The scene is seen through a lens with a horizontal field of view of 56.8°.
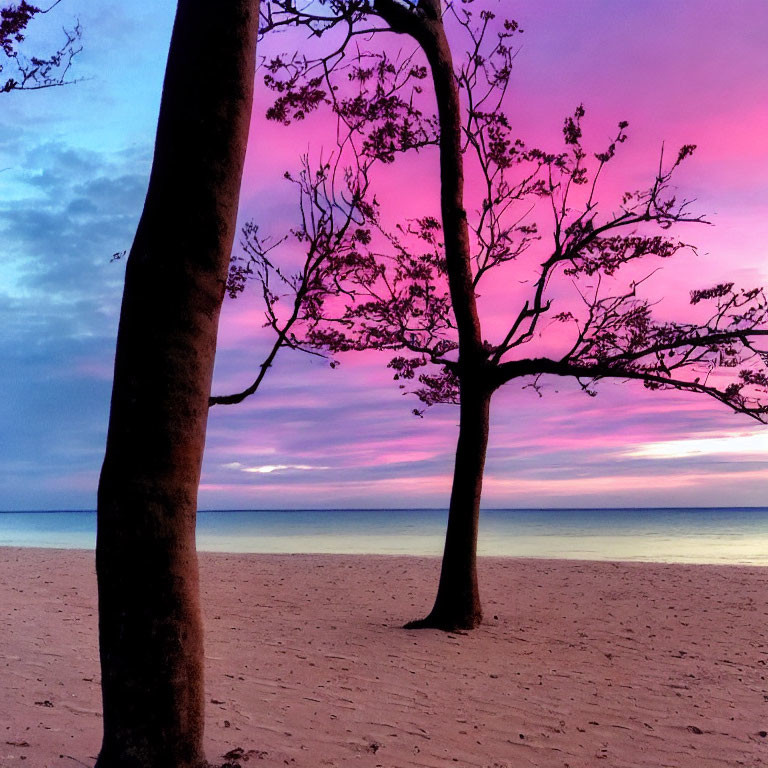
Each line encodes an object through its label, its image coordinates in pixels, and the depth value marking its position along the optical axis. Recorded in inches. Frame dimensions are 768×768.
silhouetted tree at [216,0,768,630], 408.5
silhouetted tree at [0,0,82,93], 305.4
